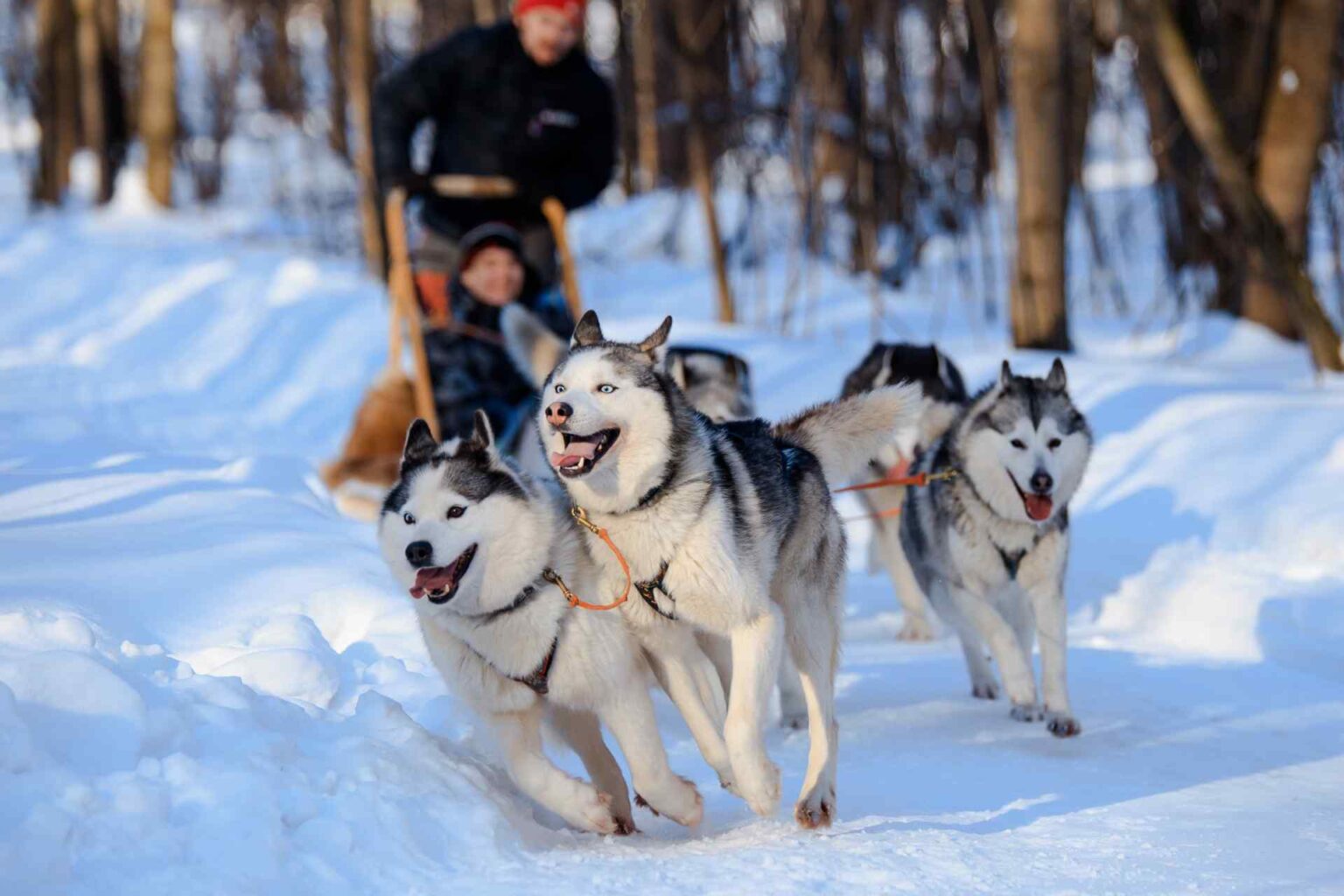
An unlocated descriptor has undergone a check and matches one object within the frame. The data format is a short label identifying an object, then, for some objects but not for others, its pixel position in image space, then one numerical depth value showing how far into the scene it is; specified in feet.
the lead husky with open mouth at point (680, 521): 19.99
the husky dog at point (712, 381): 32.04
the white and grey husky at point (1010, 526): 27.17
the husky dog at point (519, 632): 19.81
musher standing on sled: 39.42
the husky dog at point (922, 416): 33.99
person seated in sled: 39.14
